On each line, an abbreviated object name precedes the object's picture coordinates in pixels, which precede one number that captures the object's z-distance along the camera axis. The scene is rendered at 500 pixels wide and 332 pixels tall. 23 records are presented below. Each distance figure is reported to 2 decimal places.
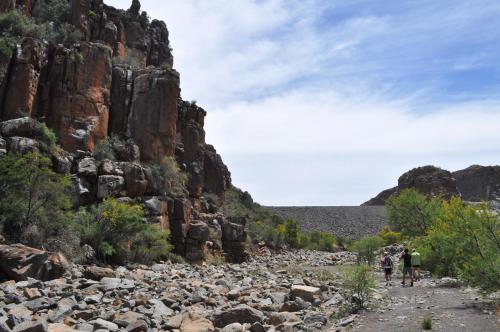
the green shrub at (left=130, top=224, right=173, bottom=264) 26.33
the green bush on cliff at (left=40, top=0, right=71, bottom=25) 40.53
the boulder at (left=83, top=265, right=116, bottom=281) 18.25
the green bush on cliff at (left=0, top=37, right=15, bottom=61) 29.52
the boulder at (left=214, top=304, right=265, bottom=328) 12.83
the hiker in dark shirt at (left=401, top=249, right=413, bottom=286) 22.48
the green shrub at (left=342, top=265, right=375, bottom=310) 14.70
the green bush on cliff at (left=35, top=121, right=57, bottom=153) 28.00
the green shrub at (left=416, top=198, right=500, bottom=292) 14.02
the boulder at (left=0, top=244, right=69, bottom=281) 16.20
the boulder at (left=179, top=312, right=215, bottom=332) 11.77
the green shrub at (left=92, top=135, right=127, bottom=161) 31.77
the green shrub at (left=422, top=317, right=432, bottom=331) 10.74
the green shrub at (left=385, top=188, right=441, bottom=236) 40.08
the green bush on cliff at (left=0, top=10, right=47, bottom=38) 33.31
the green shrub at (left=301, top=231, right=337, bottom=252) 69.94
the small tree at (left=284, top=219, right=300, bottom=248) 65.69
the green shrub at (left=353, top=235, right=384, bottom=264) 42.06
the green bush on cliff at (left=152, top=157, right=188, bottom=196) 34.50
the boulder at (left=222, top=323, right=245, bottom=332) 11.78
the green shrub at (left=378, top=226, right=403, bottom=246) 64.68
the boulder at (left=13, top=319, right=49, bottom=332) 10.00
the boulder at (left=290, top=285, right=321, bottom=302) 16.28
